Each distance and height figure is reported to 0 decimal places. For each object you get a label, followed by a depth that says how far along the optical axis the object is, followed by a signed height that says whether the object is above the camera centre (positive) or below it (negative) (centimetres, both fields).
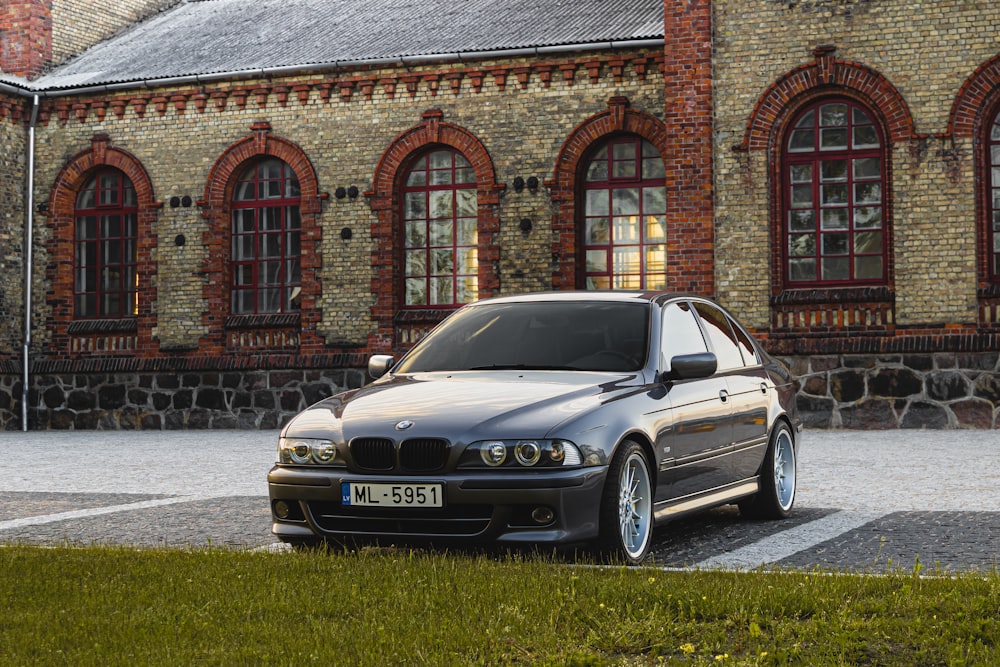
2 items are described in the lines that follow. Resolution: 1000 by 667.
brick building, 1912 +292
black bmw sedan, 647 -35
